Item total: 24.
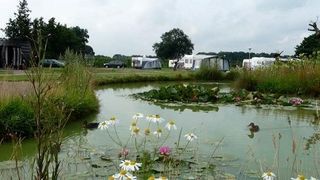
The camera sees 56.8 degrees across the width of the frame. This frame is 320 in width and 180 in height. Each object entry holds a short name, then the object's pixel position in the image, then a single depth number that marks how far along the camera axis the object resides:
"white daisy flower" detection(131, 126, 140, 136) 2.48
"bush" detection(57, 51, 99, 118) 6.48
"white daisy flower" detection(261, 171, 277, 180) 1.86
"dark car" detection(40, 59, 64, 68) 25.63
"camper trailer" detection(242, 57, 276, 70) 34.32
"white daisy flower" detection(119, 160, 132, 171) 1.89
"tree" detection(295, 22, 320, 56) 40.85
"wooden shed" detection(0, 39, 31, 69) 21.40
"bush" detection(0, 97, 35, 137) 4.64
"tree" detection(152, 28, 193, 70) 65.41
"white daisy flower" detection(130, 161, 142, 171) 1.87
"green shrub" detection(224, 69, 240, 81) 18.82
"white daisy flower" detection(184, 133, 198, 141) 2.57
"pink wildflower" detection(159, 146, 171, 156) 2.77
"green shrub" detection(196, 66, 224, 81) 19.02
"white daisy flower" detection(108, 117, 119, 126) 2.61
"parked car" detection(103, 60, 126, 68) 37.25
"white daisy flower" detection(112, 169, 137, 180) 1.70
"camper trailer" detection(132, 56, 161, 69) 40.12
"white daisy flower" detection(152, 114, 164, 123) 2.55
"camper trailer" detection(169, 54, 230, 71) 32.53
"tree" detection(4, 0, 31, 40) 26.37
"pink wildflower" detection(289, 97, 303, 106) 7.69
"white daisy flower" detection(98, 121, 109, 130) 2.63
